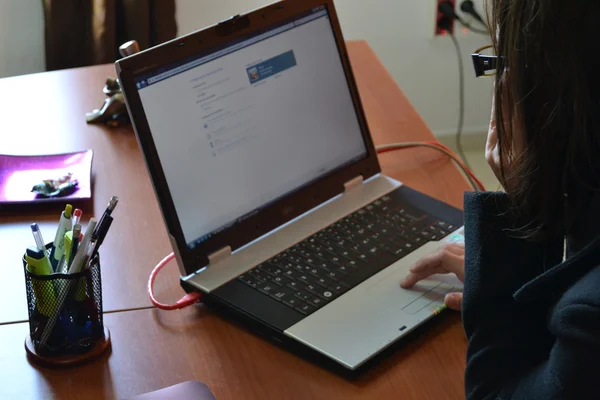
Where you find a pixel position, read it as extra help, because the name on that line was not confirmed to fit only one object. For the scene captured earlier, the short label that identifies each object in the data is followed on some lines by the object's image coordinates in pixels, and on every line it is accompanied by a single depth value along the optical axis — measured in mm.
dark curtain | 2844
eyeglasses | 1524
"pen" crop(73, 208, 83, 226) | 1589
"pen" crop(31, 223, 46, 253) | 1542
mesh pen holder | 1536
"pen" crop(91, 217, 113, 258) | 1551
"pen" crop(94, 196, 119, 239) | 1551
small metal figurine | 2045
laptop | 1607
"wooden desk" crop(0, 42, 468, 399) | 1536
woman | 1365
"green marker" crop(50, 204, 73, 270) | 1568
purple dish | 1835
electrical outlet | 3233
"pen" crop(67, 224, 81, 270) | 1548
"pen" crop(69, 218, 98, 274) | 1542
